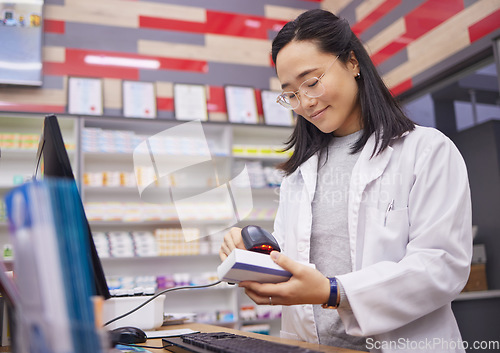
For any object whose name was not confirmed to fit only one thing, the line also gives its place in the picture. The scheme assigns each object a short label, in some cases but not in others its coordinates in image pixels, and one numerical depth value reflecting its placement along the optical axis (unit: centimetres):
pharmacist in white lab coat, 99
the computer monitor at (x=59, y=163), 87
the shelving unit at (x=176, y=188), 402
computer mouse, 112
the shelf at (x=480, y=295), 321
